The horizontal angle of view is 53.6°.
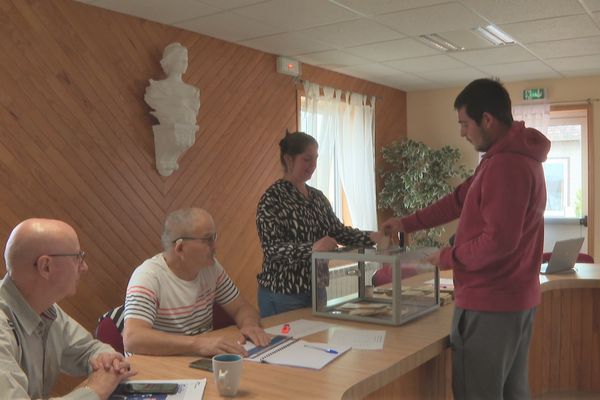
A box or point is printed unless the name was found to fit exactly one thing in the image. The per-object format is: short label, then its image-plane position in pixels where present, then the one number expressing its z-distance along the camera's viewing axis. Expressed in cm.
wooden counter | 159
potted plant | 627
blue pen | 184
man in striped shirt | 185
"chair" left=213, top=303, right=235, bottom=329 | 236
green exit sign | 627
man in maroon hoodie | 188
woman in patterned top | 255
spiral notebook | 174
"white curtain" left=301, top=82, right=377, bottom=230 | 541
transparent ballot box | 222
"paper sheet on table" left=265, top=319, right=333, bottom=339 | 210
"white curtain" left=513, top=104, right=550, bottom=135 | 627
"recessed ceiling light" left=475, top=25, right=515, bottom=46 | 421
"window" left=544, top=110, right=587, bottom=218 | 649
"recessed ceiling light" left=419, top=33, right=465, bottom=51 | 442
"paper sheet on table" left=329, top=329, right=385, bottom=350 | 193
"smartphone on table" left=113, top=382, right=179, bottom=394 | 150
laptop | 347
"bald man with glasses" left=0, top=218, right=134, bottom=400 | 147
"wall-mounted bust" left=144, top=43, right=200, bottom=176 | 385
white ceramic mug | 148
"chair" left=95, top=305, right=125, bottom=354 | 205
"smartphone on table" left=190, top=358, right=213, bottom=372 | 170
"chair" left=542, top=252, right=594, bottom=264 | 427
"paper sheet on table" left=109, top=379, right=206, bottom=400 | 147
